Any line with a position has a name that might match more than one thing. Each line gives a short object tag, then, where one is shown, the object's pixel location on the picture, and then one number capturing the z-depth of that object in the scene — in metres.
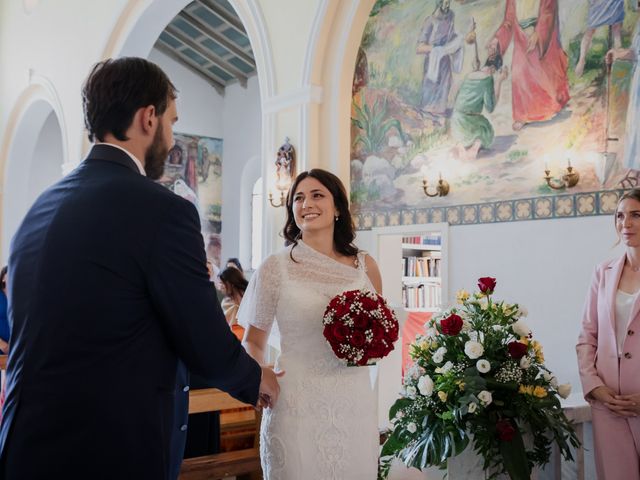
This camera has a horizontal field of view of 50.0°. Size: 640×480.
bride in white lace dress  3.31
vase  3.83
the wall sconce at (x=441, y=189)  7.26
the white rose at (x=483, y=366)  3.73
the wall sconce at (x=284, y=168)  8.58
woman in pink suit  3.85
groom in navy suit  1.82
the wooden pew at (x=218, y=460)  4.04
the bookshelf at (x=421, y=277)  11.86
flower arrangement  3.70
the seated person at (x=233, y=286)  6.55
